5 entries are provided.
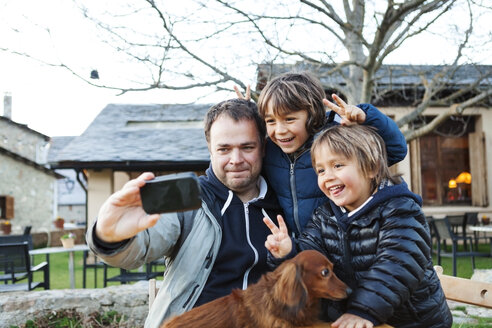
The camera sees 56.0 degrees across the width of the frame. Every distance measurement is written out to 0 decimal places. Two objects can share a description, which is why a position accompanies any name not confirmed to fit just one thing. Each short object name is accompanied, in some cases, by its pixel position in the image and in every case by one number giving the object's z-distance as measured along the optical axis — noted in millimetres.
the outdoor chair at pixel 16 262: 8016
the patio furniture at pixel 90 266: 10236
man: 2131
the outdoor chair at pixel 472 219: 13078
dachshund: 1525
